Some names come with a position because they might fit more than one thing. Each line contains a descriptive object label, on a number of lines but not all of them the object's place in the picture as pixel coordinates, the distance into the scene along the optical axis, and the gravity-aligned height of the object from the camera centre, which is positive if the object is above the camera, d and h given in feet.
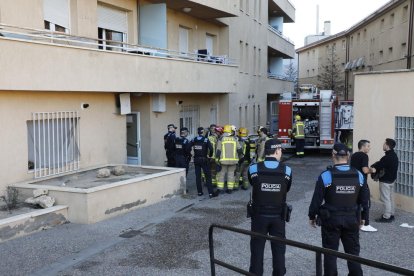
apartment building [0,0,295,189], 32.99 +2.69
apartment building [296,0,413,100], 88.08 +16.53
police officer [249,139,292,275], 19.35 -4.16
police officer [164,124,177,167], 42.07 -3.26
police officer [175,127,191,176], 40.91 -3.57
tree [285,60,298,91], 201.70 +18.18
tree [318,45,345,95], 146.92 +10.76
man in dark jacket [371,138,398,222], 29.43 -4.58
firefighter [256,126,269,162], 43.21 -3.28
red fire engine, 71.00 -1.38
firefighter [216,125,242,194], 38.68 -3.44
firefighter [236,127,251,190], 42.69 -4.85
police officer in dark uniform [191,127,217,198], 38.50 -3.92
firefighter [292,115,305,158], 69.72 -4.13
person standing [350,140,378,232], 28.78 -3.29
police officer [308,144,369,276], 18.65 -3.98
